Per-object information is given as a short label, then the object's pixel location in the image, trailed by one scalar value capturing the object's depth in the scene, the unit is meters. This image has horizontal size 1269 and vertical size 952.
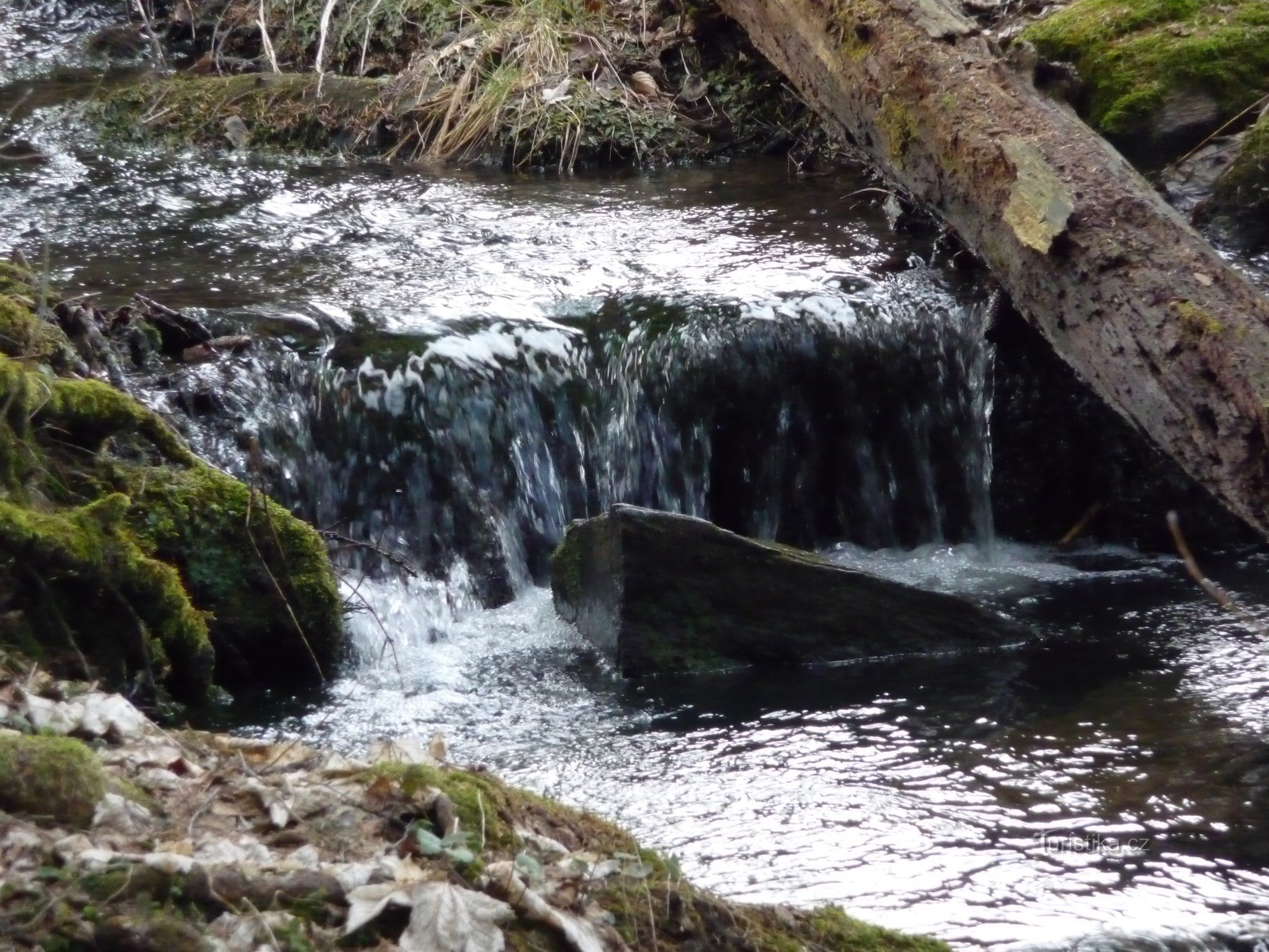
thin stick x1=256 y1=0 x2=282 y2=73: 21.91
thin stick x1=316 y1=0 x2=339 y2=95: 21.62
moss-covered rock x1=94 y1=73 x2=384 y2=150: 19.98
